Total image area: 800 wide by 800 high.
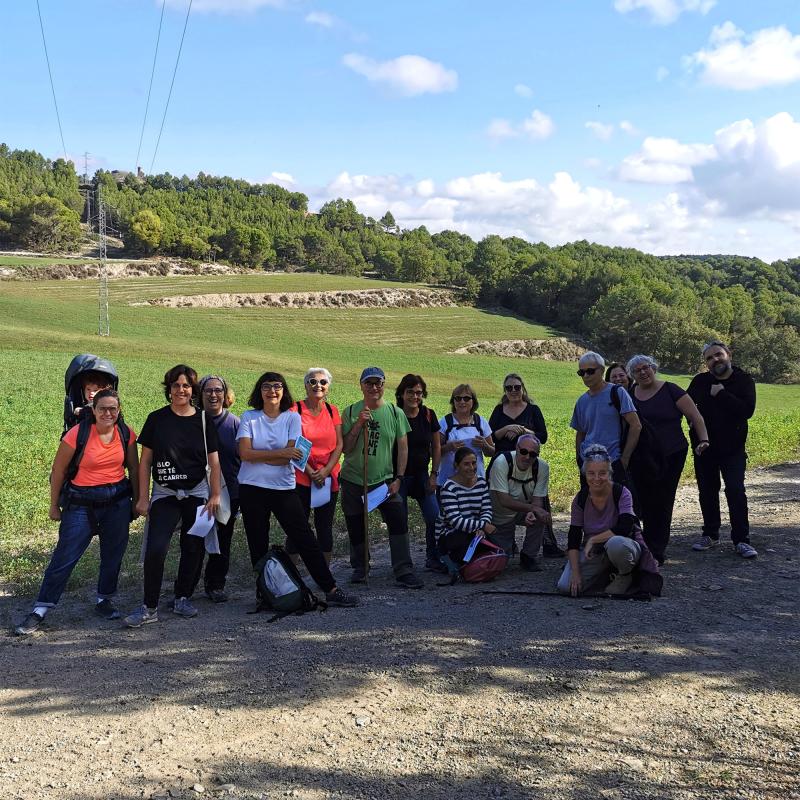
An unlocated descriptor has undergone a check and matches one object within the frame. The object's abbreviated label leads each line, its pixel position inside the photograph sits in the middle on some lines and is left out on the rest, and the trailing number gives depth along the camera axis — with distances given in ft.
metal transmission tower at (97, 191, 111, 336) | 162.30
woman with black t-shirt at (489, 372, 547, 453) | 26.45
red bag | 22.72
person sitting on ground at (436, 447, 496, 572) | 23.56
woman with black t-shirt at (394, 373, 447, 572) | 24.79
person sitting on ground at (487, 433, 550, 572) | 24.13
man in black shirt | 25.11
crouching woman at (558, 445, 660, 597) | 20.65
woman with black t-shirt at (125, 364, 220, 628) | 19.61
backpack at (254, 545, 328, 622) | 19.85
